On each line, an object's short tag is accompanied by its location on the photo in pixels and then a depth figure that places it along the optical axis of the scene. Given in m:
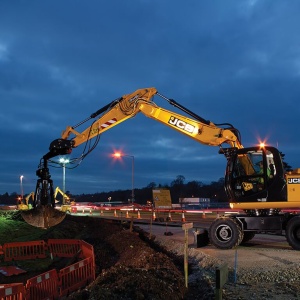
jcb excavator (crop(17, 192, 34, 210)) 32.94
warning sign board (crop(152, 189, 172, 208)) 17.30
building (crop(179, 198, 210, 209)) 39.04
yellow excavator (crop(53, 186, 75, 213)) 31.52
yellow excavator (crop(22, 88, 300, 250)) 10.37
